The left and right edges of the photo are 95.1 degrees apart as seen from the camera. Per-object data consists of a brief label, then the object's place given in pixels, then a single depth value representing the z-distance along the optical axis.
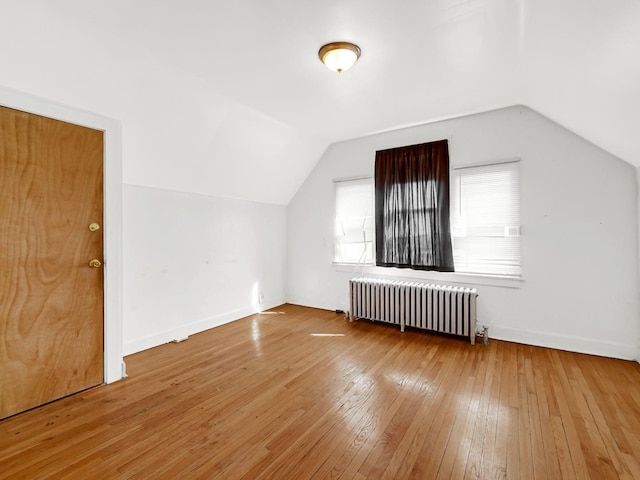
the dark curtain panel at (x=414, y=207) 3.80
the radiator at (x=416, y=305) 3.47
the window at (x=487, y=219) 3.48
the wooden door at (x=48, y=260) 2.04
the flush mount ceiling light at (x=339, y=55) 2.17
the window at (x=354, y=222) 4.52
